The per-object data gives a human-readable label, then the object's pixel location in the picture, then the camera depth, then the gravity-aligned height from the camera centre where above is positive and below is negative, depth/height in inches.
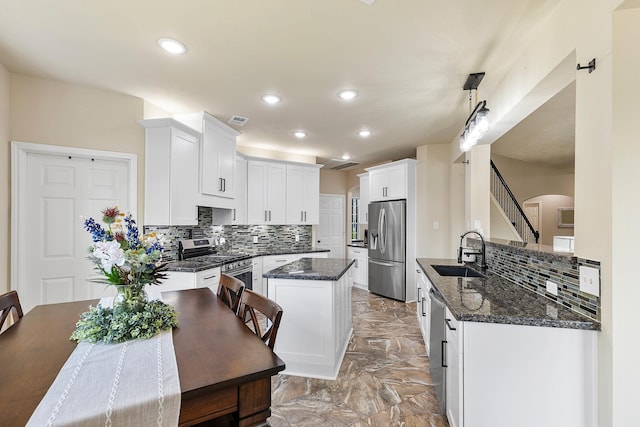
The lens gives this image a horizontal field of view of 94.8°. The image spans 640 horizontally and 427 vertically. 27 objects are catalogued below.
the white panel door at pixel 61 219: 104.3 -1.3
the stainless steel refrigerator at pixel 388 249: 197.2 -22.1
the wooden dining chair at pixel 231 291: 69.2 -19.1
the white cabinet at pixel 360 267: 231.3 -40.3
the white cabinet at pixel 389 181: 199.6 +25.7
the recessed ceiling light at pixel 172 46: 82.1 +48.9
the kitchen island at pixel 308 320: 99.3 -35.4
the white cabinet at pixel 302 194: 209.5 +16.6
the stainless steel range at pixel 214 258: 140.2 -20.8
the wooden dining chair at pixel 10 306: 62.1 -19.7
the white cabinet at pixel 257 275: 173.3 -34.9
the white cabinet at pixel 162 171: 120.6 +18.5
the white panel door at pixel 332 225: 273.9 -7.6
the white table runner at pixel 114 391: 31.4 -20.9
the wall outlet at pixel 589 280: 53.9 -11.7
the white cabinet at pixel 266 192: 191.6 +16.7
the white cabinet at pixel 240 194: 175.0 +14.1
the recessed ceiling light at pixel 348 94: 114.6 +49.0
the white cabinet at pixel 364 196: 233.5 +16.6
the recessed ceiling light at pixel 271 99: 119.9 +49.0
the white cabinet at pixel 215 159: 137.1 +28.8
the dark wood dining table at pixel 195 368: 36.2 -21.4
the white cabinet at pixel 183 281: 118.7 -26.3
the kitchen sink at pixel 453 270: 120.4 -21.7
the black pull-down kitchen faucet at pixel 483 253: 113.3 -14.3
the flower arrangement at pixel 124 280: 49.4 -11.7
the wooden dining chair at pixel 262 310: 52.6 -18.7
